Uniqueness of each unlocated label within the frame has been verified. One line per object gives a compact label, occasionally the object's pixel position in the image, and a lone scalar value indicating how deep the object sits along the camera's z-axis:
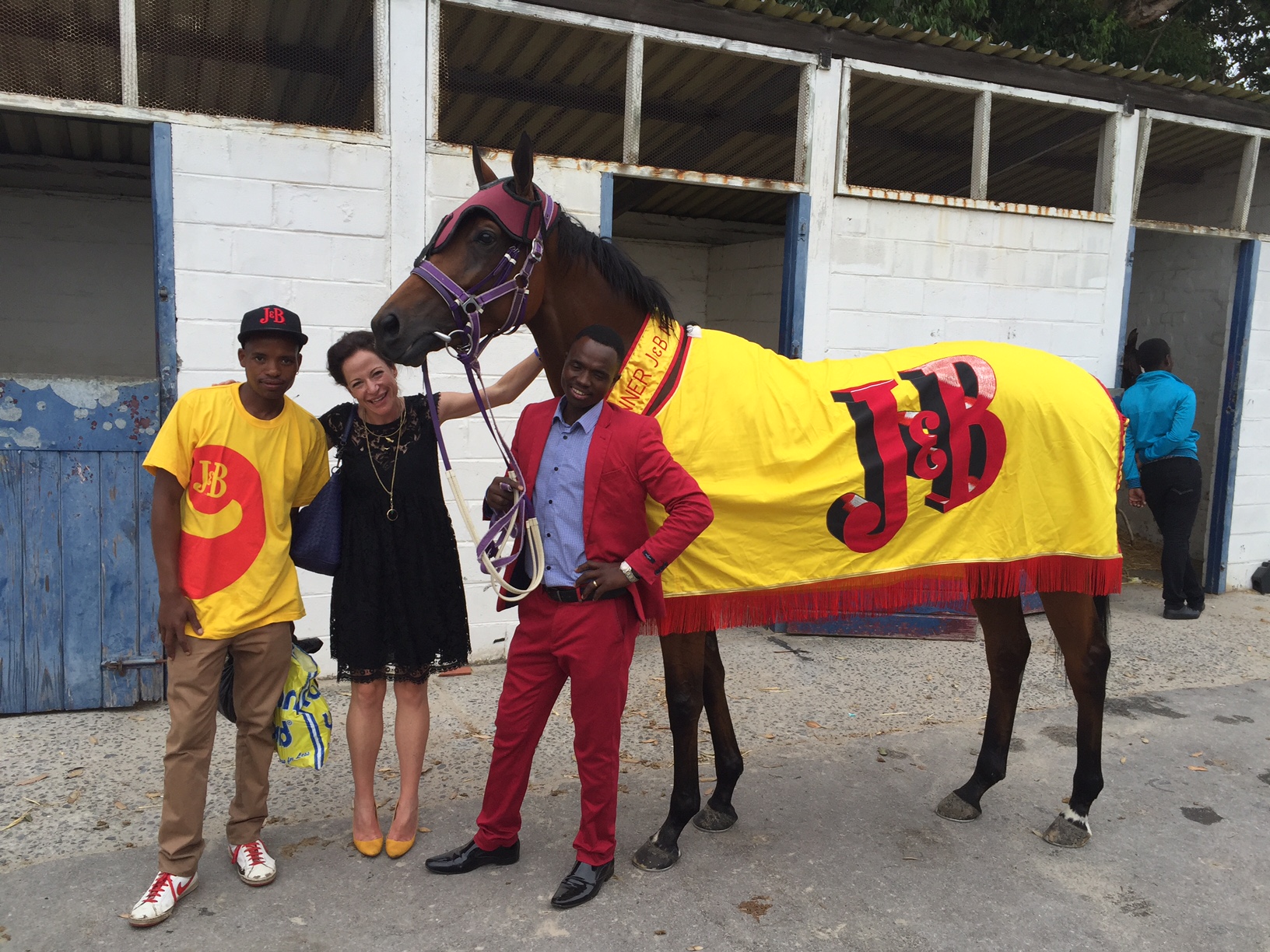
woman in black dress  2.66
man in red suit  2.36
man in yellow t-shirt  2.39
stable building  3.87
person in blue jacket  5.87
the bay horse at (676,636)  2.35
